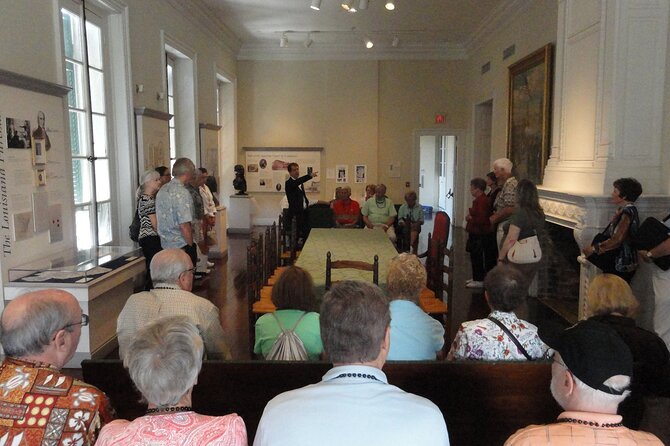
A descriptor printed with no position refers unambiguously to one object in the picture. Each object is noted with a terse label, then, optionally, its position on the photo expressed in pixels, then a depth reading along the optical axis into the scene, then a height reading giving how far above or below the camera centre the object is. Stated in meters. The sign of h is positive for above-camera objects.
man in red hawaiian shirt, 1.86 -0.71
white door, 16.83 -0.30
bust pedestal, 13.07 -1.14
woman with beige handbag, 5.88 -0.66
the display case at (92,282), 4.50 -0.92
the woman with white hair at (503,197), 7.27 -0.44
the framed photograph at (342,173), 14.12 -0.26
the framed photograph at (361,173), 14.09 -0.26
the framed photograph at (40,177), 4.87 -0.12
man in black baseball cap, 1.61 -0.65
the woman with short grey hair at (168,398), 1.68 -0.69
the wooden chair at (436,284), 4.17 -0.96
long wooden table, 4.76 -0.88
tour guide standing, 10.03 -0.57
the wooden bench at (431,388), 2.54 -0.97
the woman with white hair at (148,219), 6.17 -0.58
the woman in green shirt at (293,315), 3.08 -0.81
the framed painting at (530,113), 8.02 +0.71
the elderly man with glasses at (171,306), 3.10 -0.76
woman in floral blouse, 2.77 -0.80
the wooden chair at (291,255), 6.40 -1.01
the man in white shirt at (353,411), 1.58 -0.68
